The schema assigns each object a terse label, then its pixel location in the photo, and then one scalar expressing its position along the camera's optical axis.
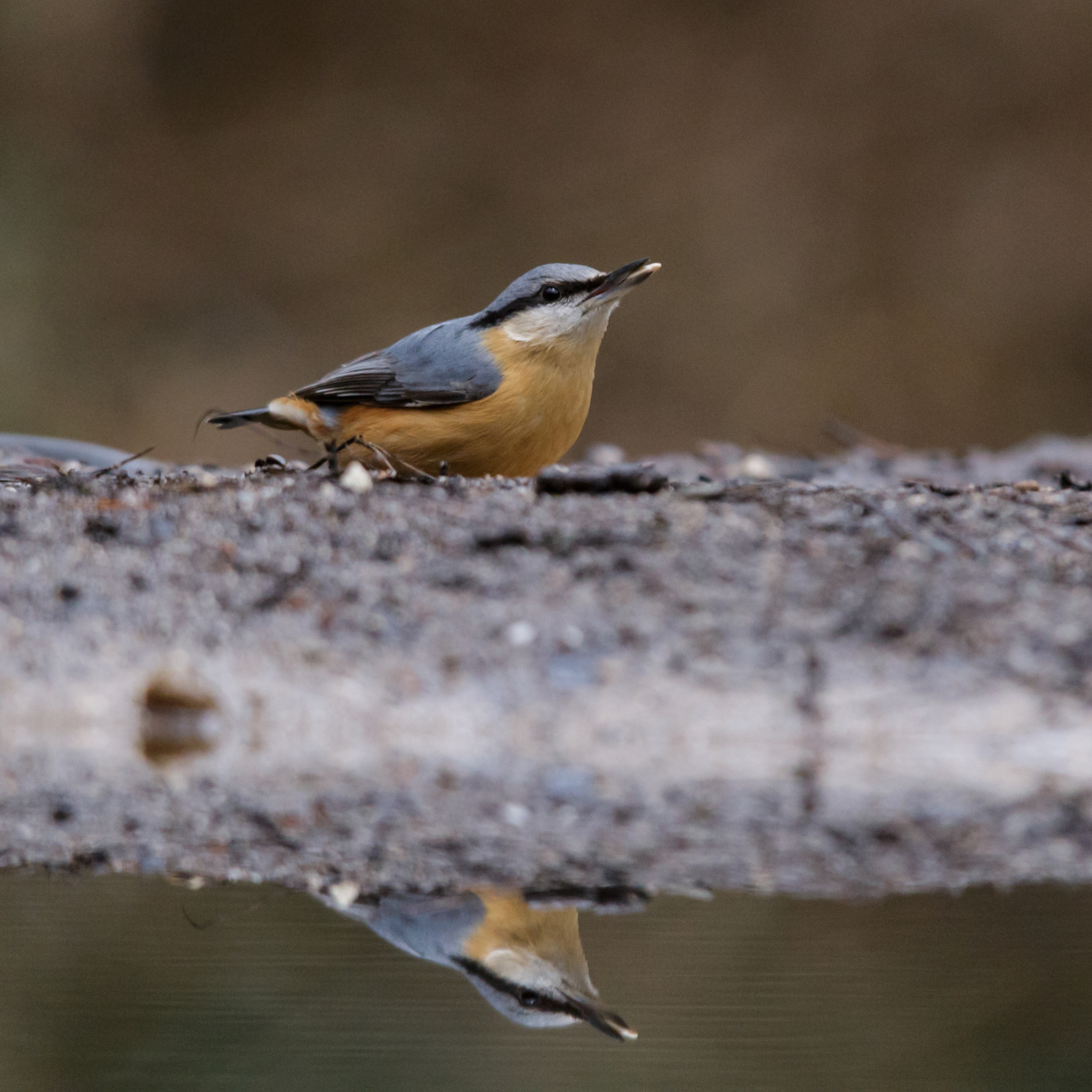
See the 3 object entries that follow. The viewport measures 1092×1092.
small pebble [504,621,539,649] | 5.67
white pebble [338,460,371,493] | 6.84
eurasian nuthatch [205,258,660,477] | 7.57
